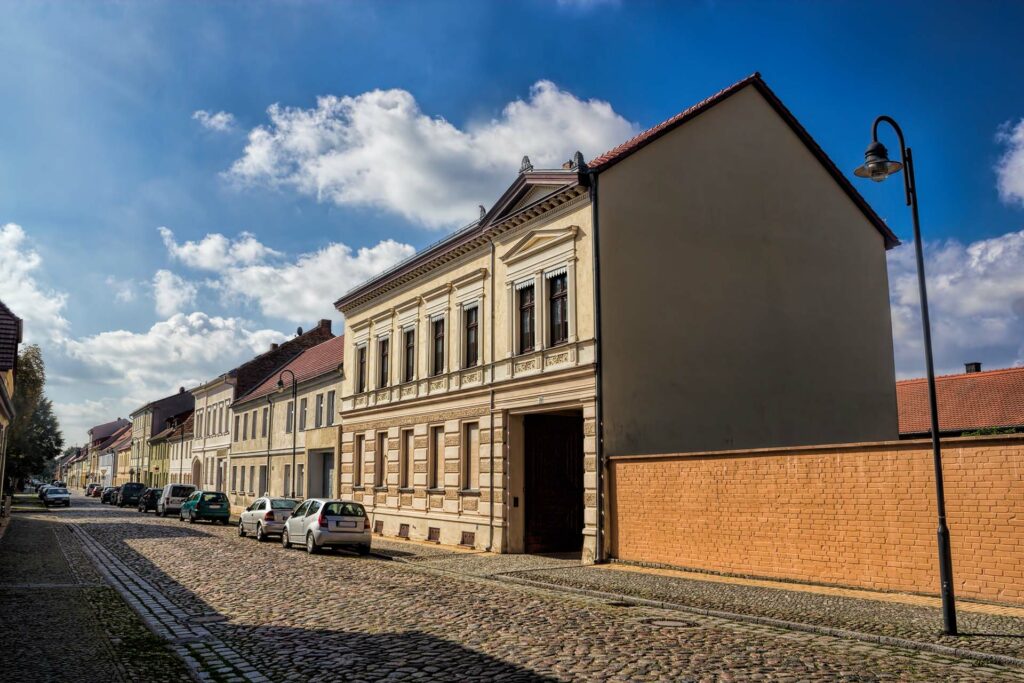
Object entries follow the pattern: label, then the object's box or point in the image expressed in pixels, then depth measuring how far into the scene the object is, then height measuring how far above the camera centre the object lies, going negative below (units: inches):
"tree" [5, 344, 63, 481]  2233.0 +167.8
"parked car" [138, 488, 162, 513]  2101.4 -52.2
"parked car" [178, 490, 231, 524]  1555.1 -51.9
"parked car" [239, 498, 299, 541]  1121.4 -50.8
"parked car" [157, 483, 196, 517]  1878.7 -42.1
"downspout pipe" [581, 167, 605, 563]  772.6 +95.2
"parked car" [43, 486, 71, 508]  2410.2 -50.6
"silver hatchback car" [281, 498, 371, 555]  927.0 -52.8
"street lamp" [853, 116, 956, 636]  434.0 +130.1
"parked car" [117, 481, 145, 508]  2508.6 -44.1
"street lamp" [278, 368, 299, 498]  1657.2 +148.6
